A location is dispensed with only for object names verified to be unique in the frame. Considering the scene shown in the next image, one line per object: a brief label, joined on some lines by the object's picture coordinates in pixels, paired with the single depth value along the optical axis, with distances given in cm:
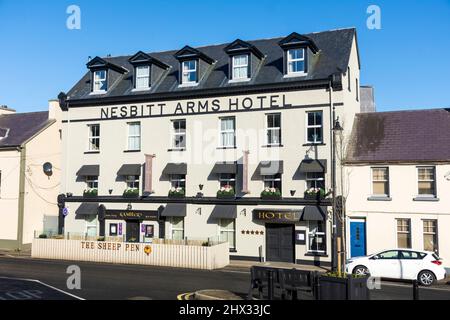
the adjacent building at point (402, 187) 2277
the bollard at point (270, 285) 1376
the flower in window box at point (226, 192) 2583
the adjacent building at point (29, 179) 3072
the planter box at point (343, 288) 1233
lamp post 2197
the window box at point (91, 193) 2912
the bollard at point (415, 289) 1309
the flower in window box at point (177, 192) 2702
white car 1883
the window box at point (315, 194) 2391
